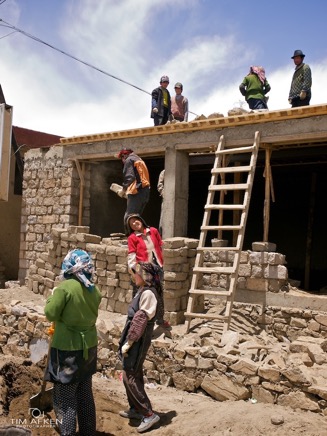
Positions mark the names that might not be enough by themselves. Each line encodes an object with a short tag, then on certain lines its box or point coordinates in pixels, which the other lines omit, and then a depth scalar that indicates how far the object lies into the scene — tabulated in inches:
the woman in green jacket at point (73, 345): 161.2
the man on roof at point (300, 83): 371.9
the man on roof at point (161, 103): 439.2
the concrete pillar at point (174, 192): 398.6
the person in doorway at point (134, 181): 338.6
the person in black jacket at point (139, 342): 180.9
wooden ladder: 294.5
